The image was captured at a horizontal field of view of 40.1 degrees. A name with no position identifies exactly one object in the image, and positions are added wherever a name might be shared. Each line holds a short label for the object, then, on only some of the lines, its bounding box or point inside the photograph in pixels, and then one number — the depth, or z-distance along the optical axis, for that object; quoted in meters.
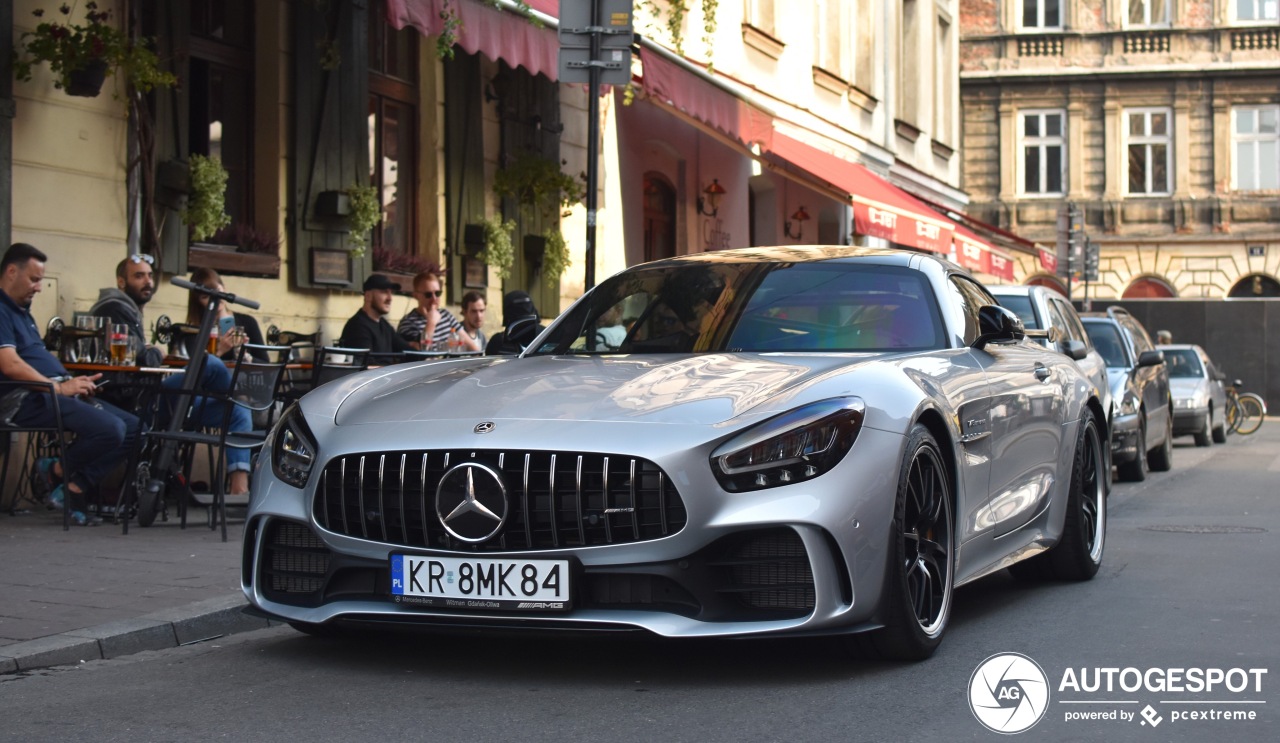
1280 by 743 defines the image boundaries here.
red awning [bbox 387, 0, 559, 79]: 11.36
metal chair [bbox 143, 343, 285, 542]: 8.99
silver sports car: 5.03
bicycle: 28.70
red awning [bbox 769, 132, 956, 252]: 19.50
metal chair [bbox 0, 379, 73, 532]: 9.05
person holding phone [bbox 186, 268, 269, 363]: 10.80
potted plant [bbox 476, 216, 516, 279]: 15.99
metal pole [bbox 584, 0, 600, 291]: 10.09
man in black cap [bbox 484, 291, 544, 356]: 6.98
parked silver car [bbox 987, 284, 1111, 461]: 13.66
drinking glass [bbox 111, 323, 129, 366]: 9.64
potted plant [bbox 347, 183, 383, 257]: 13.60
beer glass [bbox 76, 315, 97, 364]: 9.89
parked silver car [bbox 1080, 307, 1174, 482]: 15.69
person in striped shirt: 13.17
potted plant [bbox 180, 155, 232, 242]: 11.69
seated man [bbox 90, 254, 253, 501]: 9.98
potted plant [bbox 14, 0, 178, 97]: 10.33
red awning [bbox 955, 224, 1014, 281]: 22.12
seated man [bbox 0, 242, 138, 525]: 9.20
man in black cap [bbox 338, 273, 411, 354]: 12.01
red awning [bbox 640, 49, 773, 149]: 15.06
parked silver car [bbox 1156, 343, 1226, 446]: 23.48
